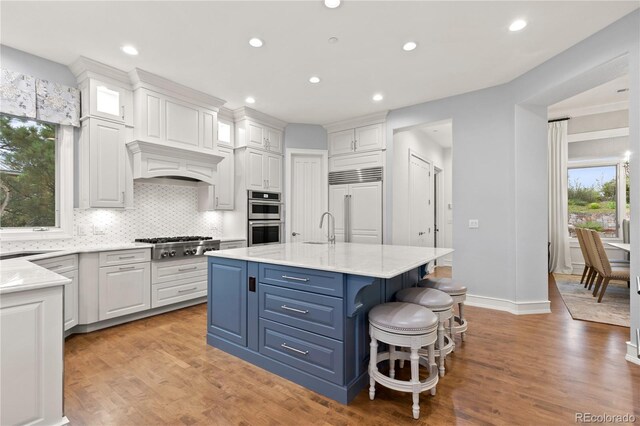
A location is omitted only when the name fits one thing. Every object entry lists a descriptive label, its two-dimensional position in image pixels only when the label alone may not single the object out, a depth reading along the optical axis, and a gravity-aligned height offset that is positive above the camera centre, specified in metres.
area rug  3.47 -1.25
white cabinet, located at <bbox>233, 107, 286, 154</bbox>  4.85 +1.41
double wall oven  4.88 -0.10
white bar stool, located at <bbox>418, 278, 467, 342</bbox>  2.64 -0.69
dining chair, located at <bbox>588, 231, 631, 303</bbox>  3.98 -0.80
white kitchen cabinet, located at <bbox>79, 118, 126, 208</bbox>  3.29 +0.57
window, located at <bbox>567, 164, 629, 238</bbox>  5.83 +0.27
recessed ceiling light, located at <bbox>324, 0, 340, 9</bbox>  2.37 +1.70
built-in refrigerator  4.94 +0.15
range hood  3.58 +0.67
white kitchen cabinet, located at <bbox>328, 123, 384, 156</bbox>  4.95 +1.28
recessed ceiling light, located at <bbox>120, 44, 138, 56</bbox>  2.98 +1.68
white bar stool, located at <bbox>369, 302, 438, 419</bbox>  1.78 -0.76
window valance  2.89 +1.19
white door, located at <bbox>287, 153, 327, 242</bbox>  5.46 +0.33
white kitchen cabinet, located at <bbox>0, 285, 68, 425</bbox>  1.42 -0.73
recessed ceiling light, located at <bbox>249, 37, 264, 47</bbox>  2.90 +1.70
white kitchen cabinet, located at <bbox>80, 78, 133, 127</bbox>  3.28 +1.29
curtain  5.82 +0.22
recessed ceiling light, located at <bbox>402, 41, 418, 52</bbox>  2.96 +1.70
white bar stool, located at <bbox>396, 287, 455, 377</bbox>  2.20 -0.68
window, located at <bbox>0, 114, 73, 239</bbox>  3.05 +0.38
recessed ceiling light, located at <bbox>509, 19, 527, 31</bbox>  2.63 +1.70
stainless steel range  3.61 -0.43
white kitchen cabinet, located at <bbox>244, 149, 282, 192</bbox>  4.89 +0.73
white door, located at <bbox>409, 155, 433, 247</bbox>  5.51 +0.18
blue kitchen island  1.95 -0.71
